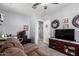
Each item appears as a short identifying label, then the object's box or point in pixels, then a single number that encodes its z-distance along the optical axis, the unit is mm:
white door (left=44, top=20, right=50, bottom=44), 1944
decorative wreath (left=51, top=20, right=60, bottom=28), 1926
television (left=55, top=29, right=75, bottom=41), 1918
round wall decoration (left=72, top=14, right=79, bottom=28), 1810
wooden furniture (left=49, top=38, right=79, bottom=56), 1841
